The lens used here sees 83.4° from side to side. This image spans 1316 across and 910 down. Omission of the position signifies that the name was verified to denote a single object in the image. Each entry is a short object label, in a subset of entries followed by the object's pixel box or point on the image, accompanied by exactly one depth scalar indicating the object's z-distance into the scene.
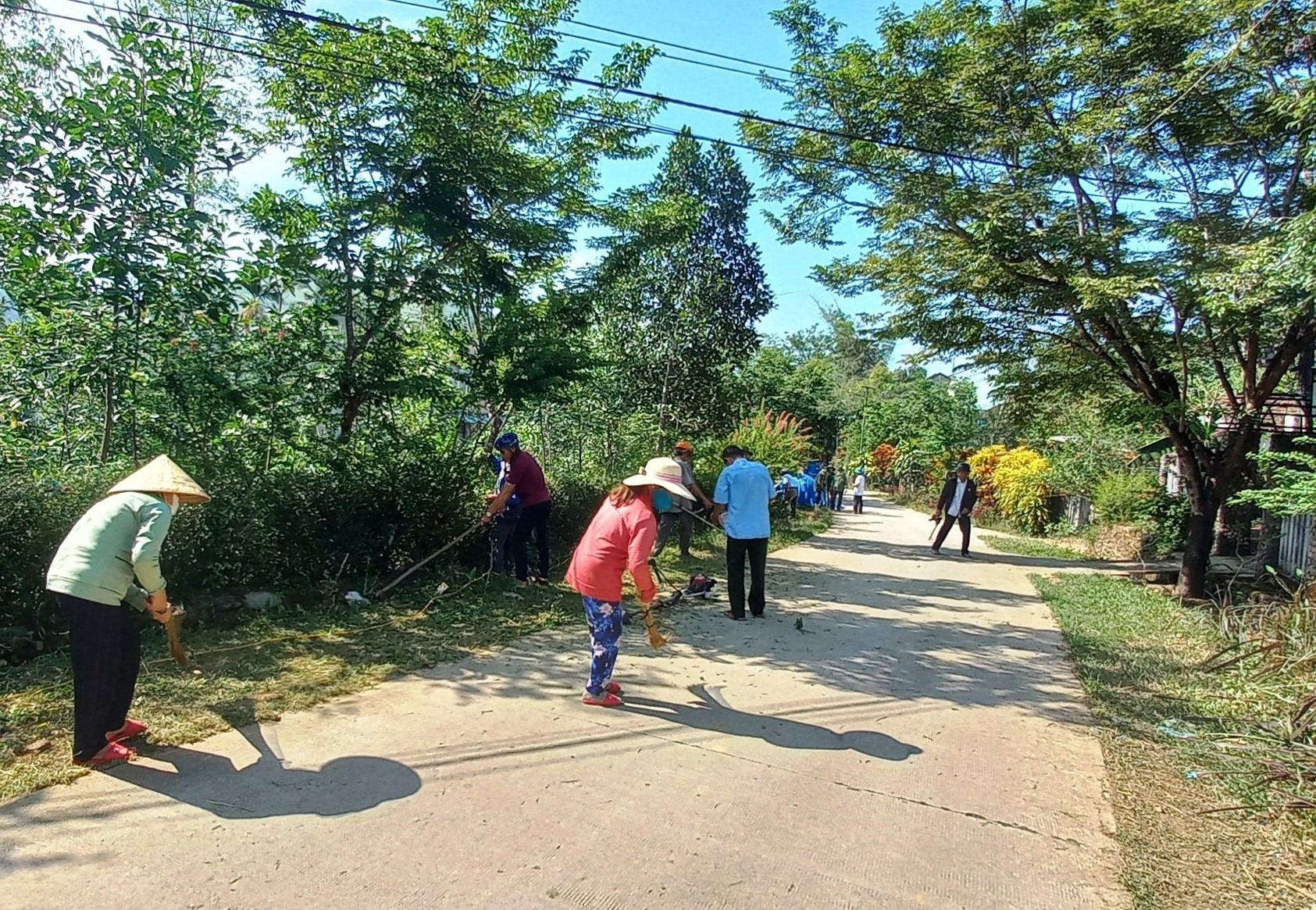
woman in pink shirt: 4.41
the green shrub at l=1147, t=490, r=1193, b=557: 12.10
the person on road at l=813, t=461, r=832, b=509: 23.07
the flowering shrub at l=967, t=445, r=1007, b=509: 22.02
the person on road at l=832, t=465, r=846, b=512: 24.94
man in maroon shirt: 7.86
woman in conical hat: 3.47
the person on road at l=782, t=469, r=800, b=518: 17.30
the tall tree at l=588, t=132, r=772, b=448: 14.80
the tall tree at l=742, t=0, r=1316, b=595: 8.35
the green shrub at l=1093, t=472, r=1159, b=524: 14.85
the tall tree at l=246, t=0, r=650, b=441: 7.25
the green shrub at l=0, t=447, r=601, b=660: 4.90
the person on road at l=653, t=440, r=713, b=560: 9.14
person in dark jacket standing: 12.72
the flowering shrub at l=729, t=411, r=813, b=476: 16.78
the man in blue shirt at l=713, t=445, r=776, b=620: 6.84
